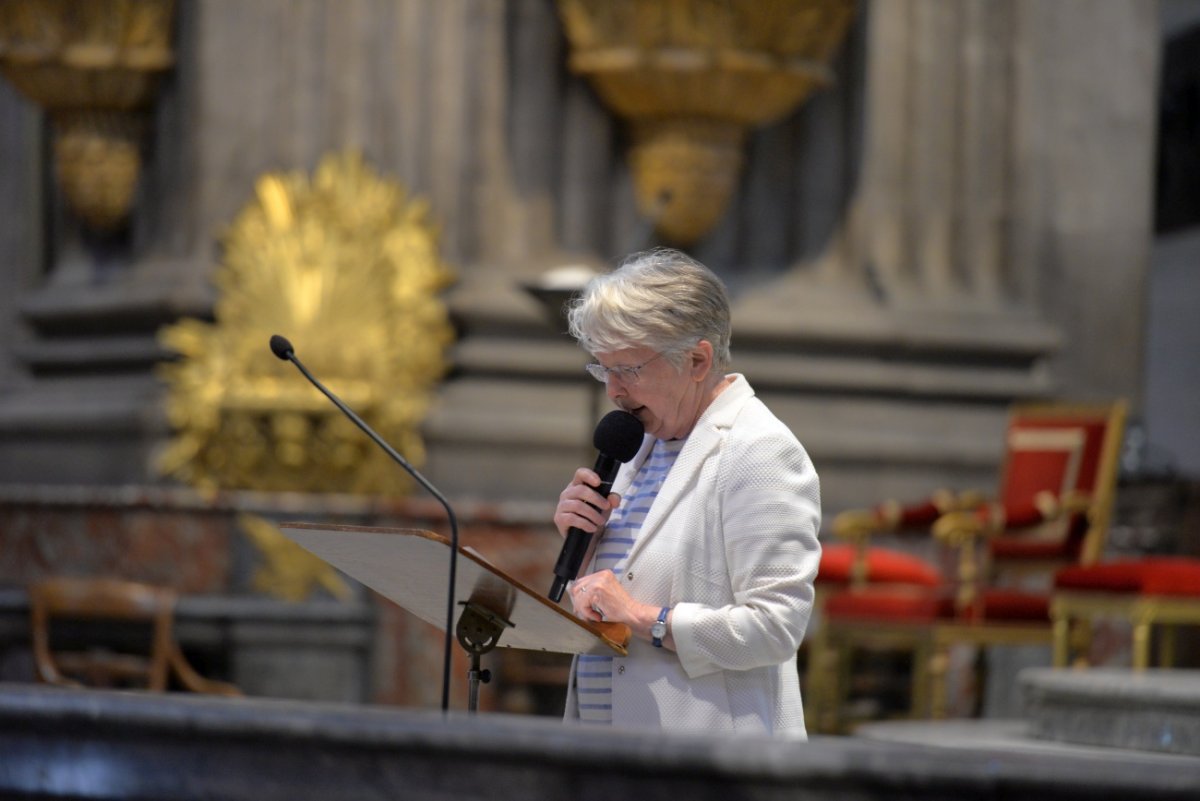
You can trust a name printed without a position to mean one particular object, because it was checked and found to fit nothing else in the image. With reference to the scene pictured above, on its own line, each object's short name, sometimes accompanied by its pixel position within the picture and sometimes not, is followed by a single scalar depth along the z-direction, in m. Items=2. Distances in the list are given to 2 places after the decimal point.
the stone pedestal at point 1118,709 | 9.68
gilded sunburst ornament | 14.10
